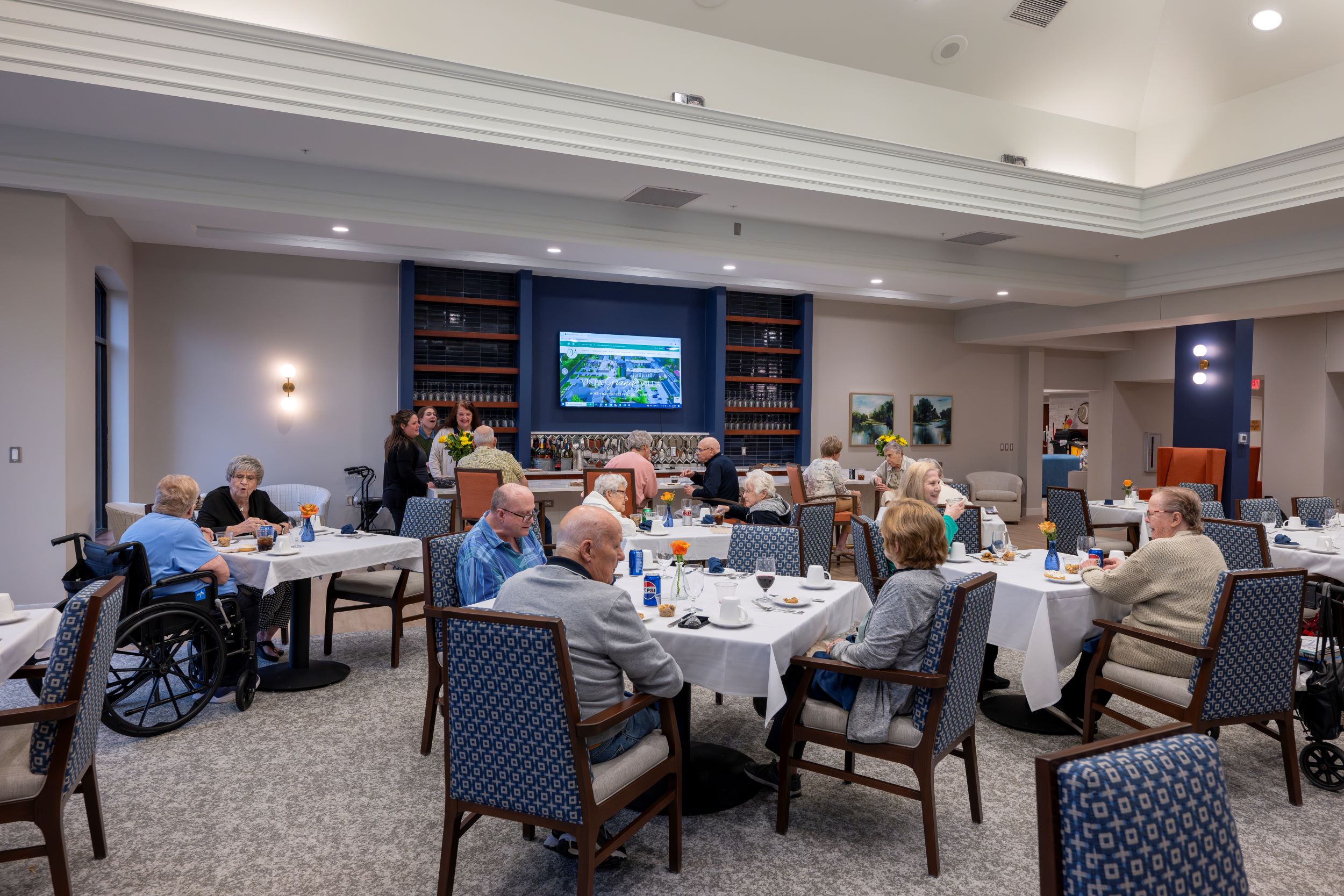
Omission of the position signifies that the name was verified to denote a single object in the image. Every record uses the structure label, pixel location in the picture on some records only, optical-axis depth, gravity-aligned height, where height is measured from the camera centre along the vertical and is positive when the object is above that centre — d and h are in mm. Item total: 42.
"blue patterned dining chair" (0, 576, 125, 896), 2338 -996
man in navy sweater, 7848 -562
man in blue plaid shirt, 3537 -562
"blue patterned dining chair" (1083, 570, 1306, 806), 3104 -905
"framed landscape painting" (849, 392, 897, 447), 12227 +201
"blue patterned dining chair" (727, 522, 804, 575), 4348 -667
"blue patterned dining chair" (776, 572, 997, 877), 2760 -1031
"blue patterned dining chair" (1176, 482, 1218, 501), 7797 -547
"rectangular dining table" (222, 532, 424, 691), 4387 -865
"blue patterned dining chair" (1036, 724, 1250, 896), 1297 -650
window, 7395 +135
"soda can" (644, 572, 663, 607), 3357 -707
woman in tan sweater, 3375 -646
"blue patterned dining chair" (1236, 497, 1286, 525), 6562 -594
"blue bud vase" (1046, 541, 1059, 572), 4141 -668
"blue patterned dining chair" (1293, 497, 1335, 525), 6602 -596
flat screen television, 10156 +705
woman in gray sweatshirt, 2793 -682
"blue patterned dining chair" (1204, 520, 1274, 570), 4887 -686
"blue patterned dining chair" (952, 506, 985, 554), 5316 -663
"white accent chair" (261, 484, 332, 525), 8297 -809
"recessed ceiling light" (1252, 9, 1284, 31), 6945 +3685
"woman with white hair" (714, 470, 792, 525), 5723 -547
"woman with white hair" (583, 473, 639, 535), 4996 -440
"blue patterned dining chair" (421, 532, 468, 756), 3658 -822
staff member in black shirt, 7809 -457
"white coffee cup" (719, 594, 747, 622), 3062 -718
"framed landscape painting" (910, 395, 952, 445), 12758 +175
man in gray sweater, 2426 -591
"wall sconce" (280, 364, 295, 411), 8961 +334
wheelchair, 3787 -1113
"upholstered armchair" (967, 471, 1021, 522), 12391 -950
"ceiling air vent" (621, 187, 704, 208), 6980 +2055
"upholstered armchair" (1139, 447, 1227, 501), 10414 -412
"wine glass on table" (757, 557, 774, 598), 3488 -660
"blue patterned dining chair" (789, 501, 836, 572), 5555 -708
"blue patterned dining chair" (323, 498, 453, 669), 5008 -1104
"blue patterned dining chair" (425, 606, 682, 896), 2254 -918
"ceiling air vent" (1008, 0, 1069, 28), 7078 +3789
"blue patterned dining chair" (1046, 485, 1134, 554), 7371 -776
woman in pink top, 6871 -351
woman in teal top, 4496 -309
